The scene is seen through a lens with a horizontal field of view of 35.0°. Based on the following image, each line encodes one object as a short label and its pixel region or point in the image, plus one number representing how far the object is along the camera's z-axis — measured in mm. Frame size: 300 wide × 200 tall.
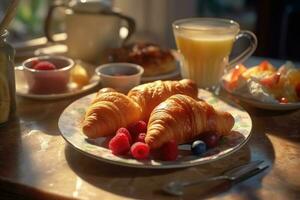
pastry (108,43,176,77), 1302
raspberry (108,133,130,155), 826
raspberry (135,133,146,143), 859
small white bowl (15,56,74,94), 1148
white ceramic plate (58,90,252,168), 806
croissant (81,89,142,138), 875
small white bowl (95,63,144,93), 1174
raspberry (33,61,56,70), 1165
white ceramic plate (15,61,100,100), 1138
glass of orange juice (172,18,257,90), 1174
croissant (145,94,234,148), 828
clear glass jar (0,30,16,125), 982
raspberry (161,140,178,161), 817
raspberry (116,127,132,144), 858
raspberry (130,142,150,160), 812
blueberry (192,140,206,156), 845
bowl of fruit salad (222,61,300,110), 1082
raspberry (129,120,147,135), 899
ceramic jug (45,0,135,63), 1391
